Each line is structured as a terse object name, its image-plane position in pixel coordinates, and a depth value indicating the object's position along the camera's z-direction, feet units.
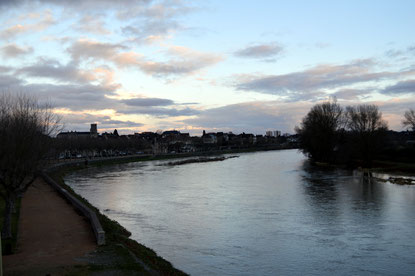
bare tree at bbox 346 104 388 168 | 205.55
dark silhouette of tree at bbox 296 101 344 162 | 238.07
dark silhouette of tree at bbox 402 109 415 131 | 230.93
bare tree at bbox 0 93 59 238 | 51.26
